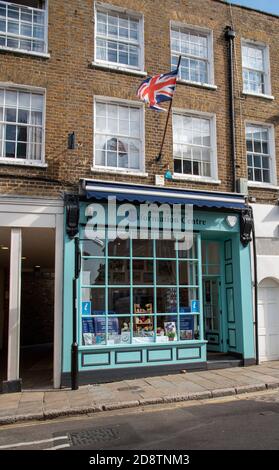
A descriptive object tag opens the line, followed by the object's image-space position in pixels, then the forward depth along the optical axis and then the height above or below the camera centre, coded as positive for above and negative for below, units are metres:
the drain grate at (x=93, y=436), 6.16 -1.91
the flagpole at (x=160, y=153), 11.67 +3.81
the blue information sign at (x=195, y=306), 11.55 -0.14
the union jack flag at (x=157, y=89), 10.71 +5.06
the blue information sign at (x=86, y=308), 10.40 -0.16
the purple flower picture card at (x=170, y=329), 11.19 -0.71
